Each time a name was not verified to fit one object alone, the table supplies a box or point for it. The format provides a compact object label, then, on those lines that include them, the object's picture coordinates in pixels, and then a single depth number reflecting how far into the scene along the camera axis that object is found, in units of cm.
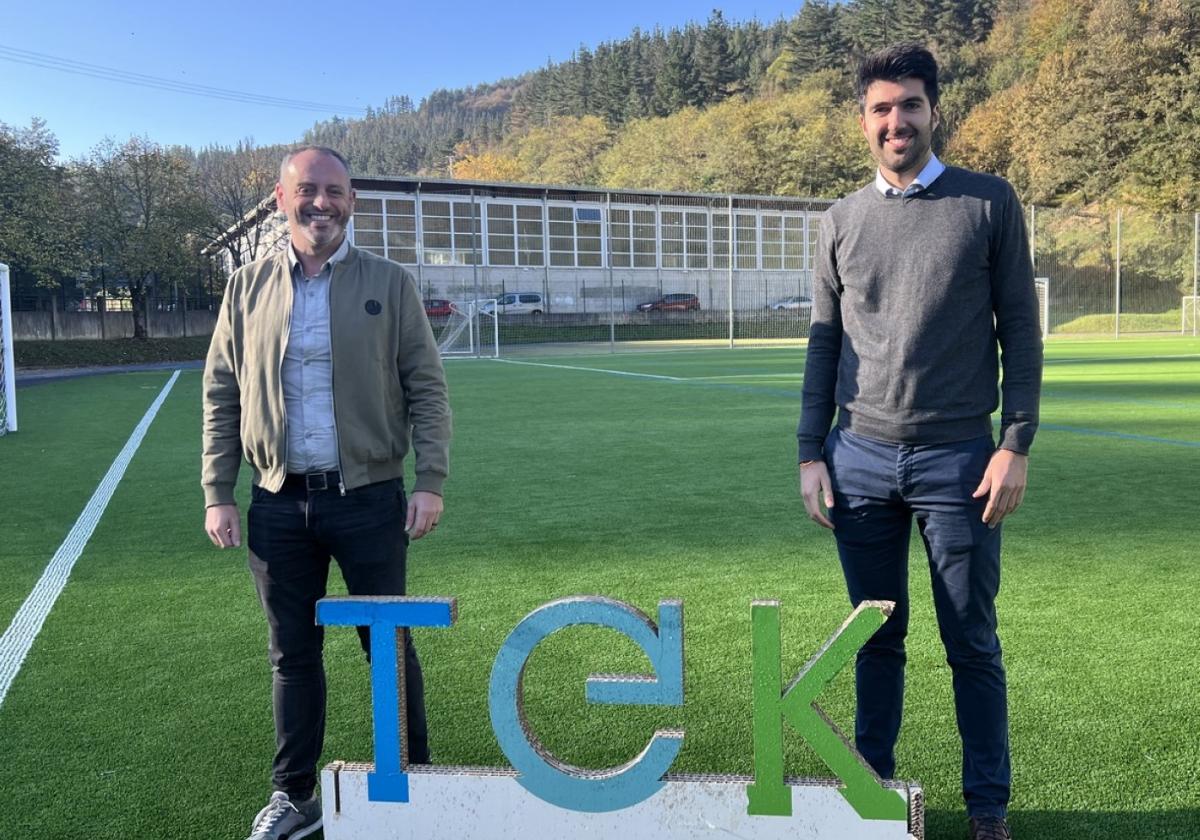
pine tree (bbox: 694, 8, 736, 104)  9025
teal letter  221
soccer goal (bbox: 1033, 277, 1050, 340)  3253
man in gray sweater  234
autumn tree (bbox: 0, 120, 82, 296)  2686
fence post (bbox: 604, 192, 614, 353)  3276
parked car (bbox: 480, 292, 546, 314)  4258
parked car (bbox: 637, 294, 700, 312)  4638
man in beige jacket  261
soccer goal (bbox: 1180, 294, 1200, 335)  3331
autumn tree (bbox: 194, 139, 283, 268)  4553
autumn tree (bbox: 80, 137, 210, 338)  3416
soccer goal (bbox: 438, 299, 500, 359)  3109
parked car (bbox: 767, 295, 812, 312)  4249
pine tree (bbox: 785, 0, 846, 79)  8512
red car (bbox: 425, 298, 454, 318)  3938
